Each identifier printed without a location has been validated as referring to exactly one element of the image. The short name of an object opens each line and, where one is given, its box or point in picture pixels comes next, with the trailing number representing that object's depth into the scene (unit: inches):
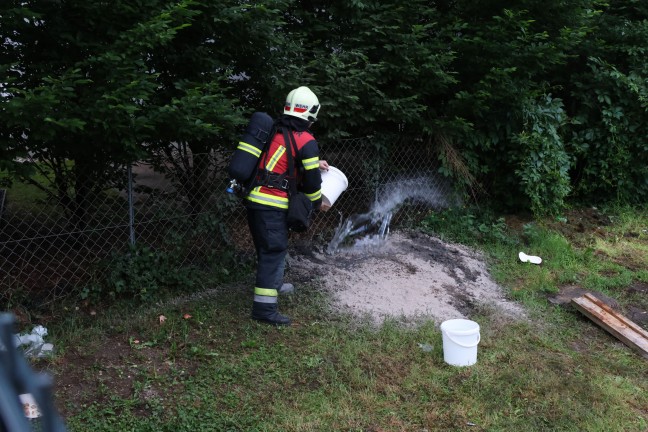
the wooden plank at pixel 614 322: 195.3
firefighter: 190.1
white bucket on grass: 173.3
